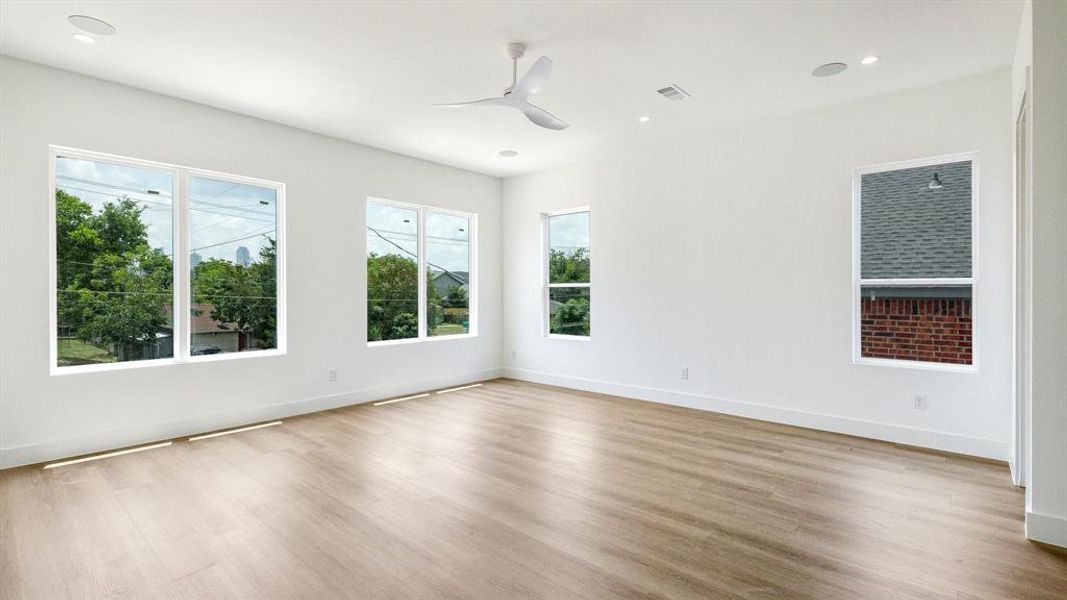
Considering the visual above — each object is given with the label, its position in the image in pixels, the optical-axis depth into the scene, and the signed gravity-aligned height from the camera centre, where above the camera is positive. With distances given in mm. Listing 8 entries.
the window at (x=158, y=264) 3980 +330
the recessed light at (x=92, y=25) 3117 +1731
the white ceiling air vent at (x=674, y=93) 4160 +1715
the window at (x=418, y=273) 6043 +348
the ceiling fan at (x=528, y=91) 3207 +1395
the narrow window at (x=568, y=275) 6602 +324
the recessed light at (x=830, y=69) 3721 +1696
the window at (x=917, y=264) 4004 +275
